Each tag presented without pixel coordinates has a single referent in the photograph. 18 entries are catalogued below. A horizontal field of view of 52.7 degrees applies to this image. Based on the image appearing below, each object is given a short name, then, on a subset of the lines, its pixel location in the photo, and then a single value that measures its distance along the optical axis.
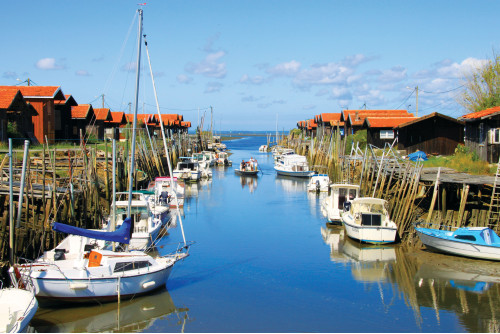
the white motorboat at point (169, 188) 37.12
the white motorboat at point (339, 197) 30.22
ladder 22.27
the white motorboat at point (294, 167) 58.06
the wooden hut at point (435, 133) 40.91
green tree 39.75
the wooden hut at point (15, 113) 34.84
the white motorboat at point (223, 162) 75.38
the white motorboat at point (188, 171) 51.94
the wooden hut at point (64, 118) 46.22
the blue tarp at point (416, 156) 36.71
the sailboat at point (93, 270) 15.62
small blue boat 20.92
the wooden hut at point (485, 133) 28.39
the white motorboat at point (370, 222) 24.41
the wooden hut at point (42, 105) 41.50
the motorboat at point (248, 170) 59.78
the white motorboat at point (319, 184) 45.72
